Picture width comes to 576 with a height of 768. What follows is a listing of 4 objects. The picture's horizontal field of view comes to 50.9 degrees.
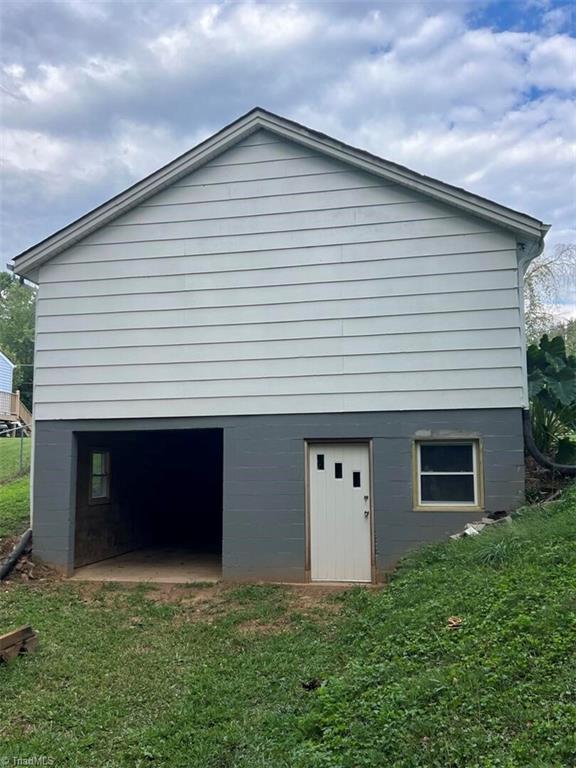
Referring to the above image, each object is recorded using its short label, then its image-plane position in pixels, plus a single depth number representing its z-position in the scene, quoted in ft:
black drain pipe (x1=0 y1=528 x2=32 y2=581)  27.46
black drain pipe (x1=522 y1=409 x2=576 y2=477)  26.73
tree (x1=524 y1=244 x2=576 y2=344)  49.60
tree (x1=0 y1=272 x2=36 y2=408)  151.02
